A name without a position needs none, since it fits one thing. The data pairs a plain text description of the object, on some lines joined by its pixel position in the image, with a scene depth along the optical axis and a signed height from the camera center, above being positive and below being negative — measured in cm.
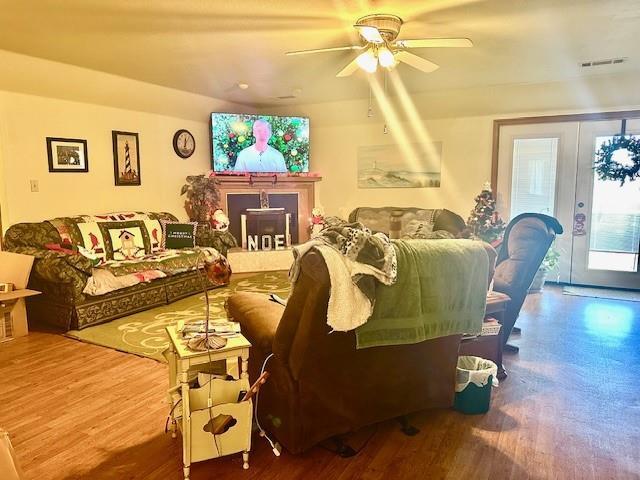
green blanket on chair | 204 -50
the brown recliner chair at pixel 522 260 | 325 -51
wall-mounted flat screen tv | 645 +72
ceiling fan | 320 +109
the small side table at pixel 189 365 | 193 -79
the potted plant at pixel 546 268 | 539 -96
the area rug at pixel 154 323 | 358 -120
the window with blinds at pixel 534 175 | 563 +18
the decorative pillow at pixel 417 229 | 594 -53
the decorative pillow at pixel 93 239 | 473 -49
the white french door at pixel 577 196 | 529 -8
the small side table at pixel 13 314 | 372 -102
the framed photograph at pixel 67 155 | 479 +42
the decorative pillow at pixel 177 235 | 553 -53
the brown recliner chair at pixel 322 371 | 194 -88
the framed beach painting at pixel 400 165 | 641 +38
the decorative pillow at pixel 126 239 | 493 -53
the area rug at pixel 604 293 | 508 -122
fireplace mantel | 658 +7
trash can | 251 -113
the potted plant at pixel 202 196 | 610 -5
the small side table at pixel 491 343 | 282 -97
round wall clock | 618 +69
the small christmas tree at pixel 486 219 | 569 -37
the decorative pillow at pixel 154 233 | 538 -49
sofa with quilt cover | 394 -72
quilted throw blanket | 410 -77
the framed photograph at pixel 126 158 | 545 +43
